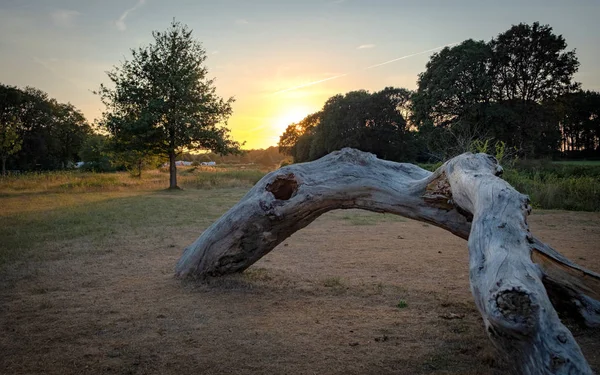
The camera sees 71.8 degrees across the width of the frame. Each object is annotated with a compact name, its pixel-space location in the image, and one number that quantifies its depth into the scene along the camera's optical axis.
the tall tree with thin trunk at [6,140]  30.49
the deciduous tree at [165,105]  25.50
